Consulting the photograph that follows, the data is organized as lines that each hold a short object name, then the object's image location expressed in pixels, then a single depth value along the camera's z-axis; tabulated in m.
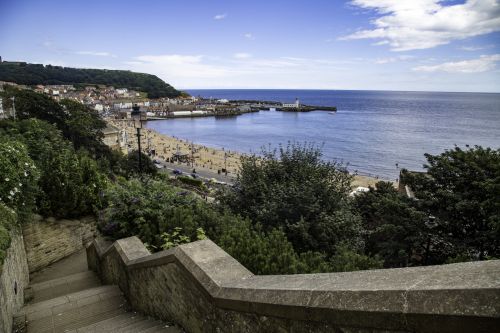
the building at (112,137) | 47.69
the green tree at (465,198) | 10.77
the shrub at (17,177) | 6.53
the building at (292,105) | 160.12
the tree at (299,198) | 7.39
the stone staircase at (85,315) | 4.15
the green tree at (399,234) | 11.97
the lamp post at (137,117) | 11.92
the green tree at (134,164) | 28.86
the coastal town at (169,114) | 48.11
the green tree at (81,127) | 31.83
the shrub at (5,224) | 4.62
